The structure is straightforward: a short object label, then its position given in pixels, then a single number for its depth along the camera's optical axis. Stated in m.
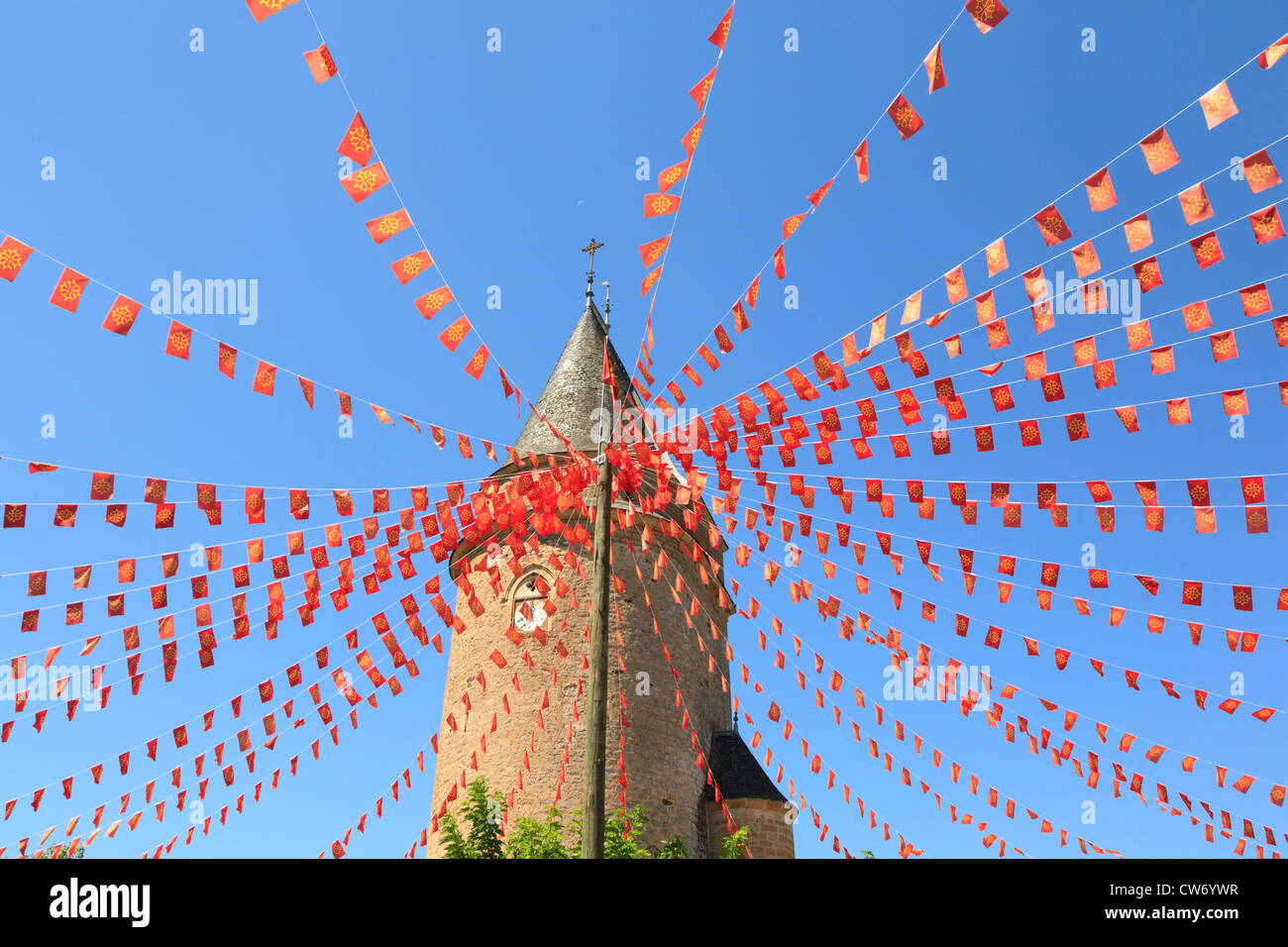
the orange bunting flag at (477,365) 7.78
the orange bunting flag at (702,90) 6.25
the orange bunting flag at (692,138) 6.56
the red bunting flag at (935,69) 5.68
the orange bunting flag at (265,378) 8.13
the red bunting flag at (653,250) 7.30
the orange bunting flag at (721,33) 5.86
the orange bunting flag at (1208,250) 6.39
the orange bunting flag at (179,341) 7.56
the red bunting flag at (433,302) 7.32
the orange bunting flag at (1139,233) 6.41
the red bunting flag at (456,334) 7.51
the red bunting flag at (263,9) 5.19
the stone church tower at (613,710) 13.43
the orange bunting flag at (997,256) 6.77
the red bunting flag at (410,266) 7.01
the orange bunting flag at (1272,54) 5.39
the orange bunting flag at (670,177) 6.84
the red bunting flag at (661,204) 6.87
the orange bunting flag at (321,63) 5.61
